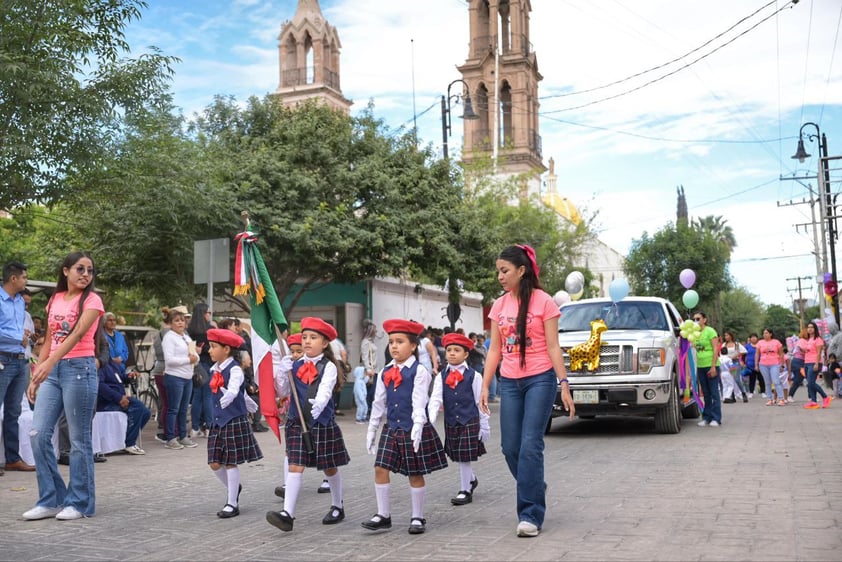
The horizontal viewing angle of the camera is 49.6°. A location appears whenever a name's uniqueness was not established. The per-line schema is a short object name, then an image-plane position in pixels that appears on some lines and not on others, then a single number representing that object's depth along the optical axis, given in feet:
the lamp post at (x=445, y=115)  107.55
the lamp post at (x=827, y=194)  113.39
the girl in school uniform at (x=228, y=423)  23.58
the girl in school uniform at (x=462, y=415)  25.35
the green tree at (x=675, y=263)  184.85
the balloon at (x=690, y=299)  62.18
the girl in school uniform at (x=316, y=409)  21.71
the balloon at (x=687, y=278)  65.62
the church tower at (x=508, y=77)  207.41
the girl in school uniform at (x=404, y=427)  20.85
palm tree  353.72
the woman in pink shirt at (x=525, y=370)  19.95
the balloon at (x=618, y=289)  50.70
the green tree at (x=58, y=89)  38.04
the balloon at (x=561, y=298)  70.45
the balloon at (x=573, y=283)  70.59
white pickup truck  41.39
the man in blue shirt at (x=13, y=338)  28.35
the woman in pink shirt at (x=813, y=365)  64.23
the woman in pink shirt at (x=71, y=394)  23.13
